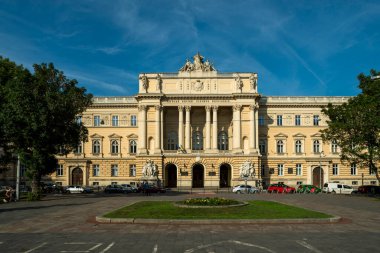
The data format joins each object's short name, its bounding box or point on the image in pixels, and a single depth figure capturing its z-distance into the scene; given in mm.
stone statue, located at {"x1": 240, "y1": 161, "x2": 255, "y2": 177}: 71062
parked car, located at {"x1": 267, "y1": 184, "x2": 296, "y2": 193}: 61906
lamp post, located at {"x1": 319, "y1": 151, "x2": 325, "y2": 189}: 75900
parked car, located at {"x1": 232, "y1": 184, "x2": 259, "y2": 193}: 61562
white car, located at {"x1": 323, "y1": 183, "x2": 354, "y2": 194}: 64000
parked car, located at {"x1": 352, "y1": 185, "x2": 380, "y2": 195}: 60812
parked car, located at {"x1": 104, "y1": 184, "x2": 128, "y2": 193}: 62812
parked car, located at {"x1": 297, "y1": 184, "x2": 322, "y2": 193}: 62678
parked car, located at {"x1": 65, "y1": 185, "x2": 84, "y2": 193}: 63469
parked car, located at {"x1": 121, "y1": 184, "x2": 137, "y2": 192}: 63478
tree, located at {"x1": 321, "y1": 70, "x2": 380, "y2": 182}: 45844
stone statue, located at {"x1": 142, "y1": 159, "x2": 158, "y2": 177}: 71250
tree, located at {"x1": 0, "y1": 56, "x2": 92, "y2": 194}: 41438
